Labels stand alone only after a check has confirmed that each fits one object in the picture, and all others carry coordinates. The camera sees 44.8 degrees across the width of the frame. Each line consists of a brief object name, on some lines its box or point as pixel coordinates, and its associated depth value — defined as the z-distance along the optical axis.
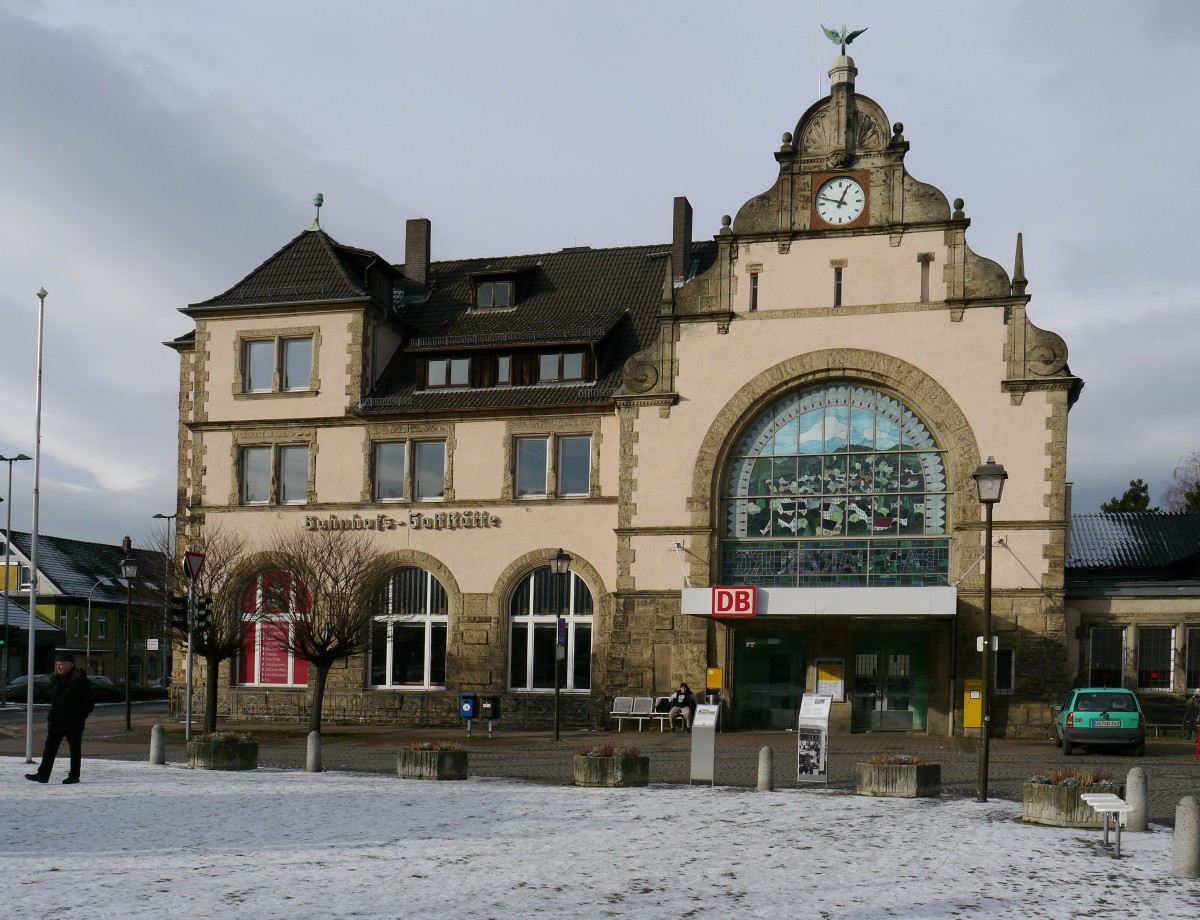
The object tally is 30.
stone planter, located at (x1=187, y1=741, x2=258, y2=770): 24.00
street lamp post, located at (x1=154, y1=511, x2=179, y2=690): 35.84
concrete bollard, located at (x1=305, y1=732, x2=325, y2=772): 23.84
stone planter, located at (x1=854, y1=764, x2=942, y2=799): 20.41
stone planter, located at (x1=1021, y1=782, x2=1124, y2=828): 17.42
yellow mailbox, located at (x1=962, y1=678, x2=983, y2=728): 33.62
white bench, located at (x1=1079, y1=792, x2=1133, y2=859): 15.01
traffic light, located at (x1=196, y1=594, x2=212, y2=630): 30.22
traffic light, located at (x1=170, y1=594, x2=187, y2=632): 29.04
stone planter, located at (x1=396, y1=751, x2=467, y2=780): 22.59
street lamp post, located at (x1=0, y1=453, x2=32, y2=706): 50.12
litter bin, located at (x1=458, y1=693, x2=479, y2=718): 34.91
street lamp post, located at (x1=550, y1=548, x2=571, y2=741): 32.25
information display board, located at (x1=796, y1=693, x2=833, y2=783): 21.61
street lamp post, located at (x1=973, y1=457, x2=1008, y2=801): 20.44
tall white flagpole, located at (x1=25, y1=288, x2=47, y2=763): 24.59
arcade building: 34.81
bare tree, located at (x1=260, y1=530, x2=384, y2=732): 33.94
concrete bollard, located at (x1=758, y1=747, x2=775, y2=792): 21.12
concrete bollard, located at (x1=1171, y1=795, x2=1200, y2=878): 13.69
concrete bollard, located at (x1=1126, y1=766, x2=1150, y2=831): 17.02
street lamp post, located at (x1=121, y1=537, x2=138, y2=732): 37.34
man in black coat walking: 21.05
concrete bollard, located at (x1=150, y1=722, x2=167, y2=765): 25.08
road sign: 28.62
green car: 28.56
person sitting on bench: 34.62
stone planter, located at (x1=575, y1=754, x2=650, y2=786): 21.62
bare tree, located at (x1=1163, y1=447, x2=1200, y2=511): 72.19
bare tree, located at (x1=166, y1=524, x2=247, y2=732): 33.38
